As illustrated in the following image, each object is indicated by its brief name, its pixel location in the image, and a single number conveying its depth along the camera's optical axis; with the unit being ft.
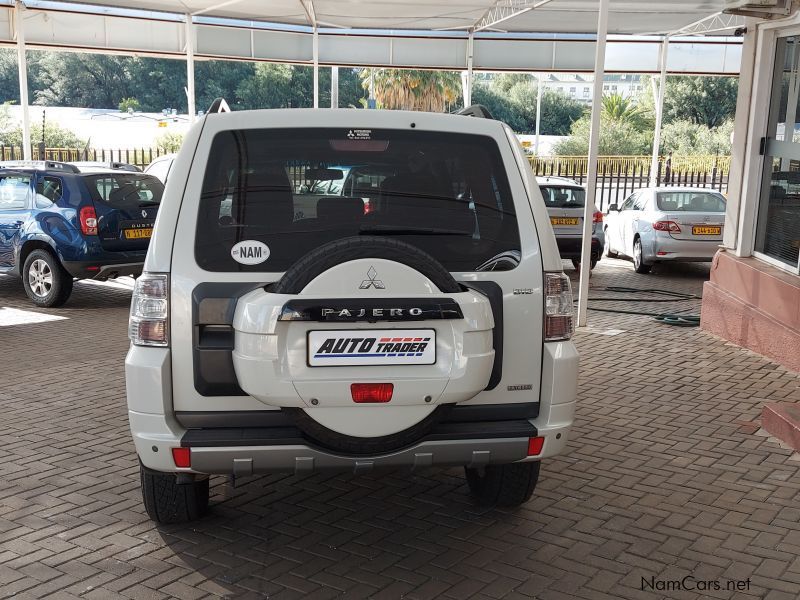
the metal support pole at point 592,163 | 31.71
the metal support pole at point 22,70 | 57.88
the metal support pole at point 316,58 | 70.90
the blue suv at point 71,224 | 35.47
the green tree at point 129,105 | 227.61
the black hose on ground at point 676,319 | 34.40
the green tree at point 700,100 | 203.92
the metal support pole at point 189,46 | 62.75
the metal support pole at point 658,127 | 72.38
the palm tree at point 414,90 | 144.05
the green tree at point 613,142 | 188.03
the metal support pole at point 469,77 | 72.33
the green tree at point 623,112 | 198.80
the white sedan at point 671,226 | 46.32
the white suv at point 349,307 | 11.73
